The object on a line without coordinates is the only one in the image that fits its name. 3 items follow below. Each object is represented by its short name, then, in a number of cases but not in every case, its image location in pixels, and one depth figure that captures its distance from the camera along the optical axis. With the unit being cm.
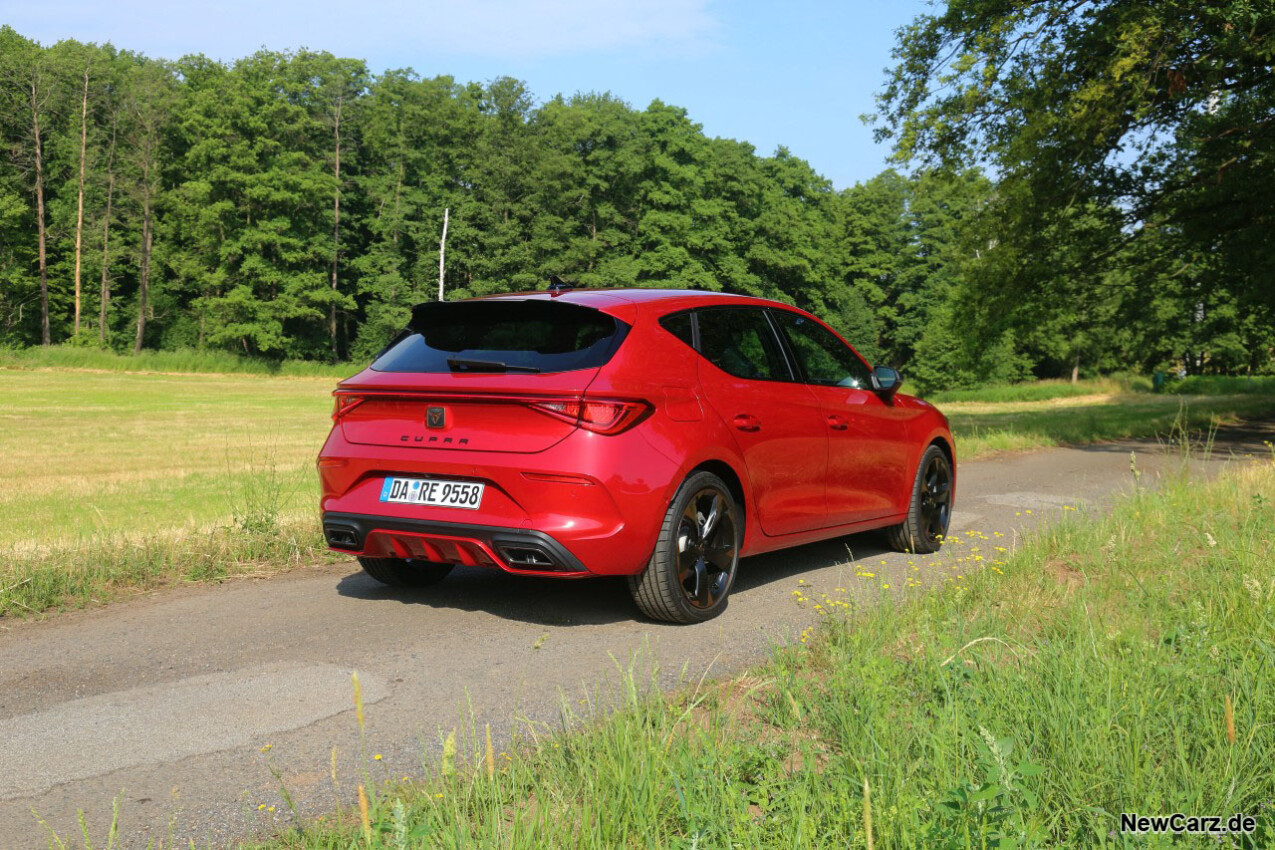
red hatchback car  530
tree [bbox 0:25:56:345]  6119
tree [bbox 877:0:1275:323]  1619
